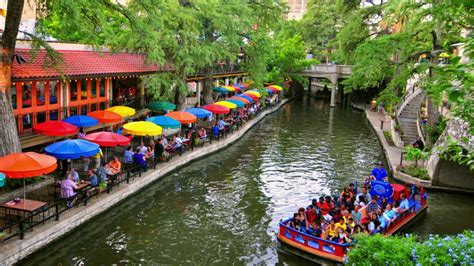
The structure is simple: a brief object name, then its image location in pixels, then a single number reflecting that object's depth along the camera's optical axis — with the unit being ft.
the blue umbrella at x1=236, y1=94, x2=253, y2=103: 148.18
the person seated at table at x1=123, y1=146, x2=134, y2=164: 75.97
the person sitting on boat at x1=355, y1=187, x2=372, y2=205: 64.13
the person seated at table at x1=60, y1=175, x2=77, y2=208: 56.59
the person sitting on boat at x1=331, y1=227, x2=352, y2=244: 51.13
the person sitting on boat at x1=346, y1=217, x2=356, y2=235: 52.90
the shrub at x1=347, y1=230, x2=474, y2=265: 29.25
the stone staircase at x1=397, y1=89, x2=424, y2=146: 122.41
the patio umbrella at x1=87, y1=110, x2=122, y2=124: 83.30
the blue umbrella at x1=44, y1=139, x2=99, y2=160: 58.13
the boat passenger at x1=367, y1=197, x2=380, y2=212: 59.26
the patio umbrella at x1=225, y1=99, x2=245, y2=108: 129.96
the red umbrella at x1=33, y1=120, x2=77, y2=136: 71.26
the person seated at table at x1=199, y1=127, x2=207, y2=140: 101.73
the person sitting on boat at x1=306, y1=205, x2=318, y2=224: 56.13
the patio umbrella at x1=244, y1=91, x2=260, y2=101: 152.88
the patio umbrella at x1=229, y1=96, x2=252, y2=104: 137.88
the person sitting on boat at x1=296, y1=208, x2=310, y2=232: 54.44
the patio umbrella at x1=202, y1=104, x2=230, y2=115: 111.75
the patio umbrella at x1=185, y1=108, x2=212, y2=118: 103.16
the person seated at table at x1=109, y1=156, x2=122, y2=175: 68.69
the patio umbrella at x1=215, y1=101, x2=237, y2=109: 120.06
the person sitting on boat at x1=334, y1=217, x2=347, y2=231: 52.64
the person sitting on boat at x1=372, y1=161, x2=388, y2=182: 73.51
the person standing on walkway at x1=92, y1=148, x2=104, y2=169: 72.91
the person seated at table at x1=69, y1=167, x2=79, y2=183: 60.71
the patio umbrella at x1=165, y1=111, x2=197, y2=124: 92.84
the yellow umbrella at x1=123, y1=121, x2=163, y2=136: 76.59
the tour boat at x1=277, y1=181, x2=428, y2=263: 50.21
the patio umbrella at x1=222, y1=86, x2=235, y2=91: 165.27
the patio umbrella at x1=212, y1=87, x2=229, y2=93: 159.81
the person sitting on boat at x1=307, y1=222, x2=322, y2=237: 52.90
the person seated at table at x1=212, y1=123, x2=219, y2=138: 107.96
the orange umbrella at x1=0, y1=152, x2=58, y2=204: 48.74
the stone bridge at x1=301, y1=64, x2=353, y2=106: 215.61
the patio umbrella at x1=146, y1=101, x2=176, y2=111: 107.14
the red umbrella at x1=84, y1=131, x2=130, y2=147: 68.59
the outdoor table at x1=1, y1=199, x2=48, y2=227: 49.65
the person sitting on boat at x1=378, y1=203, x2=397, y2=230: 56.13
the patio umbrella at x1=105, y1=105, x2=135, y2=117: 89.80
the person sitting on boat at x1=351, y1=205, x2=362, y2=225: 56.98
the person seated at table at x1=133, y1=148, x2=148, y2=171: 75.05
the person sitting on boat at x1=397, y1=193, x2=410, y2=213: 62.13
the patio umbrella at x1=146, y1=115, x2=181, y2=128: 86.48
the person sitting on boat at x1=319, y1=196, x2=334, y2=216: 58.54
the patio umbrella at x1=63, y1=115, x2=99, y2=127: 77.87
